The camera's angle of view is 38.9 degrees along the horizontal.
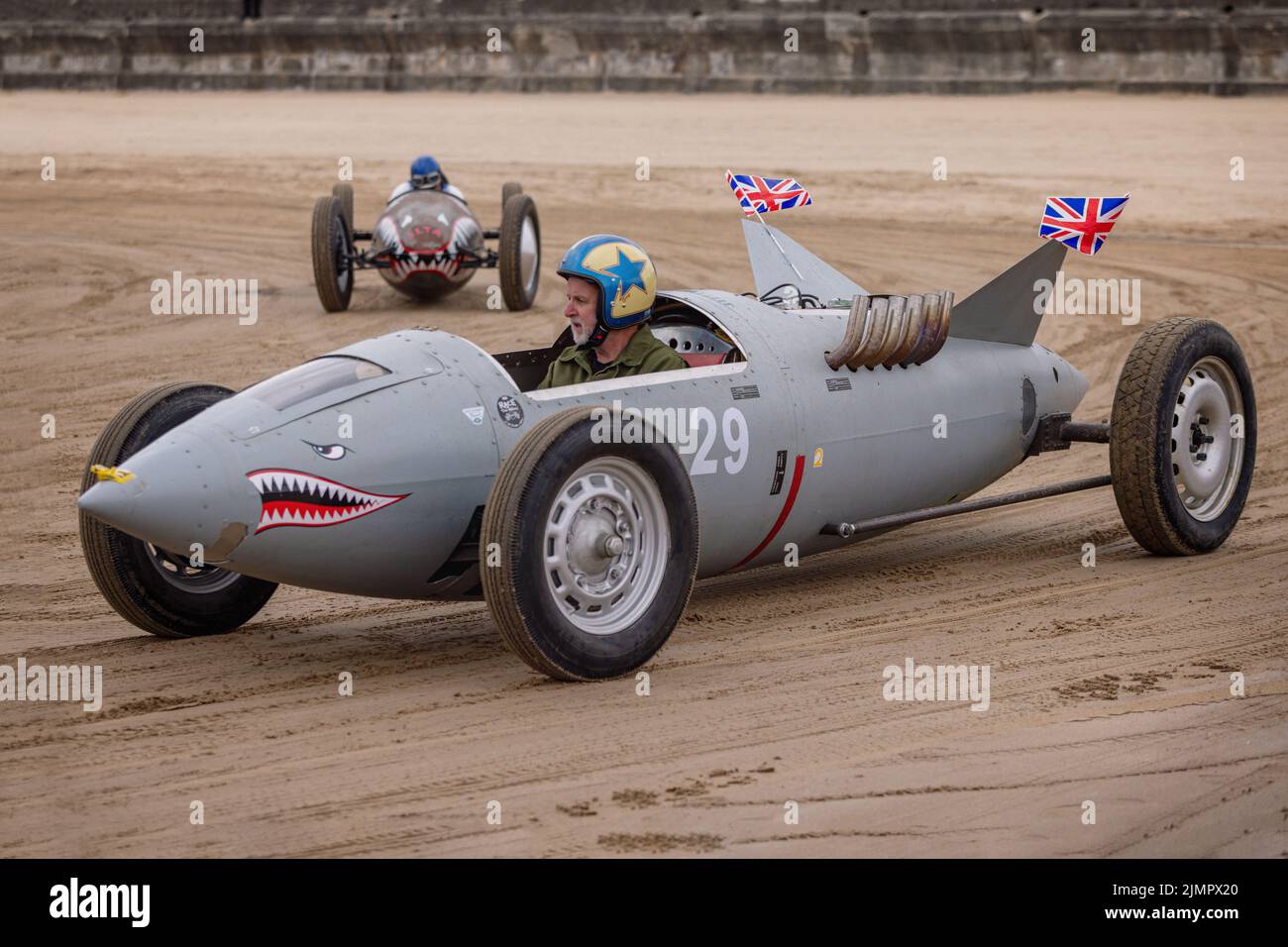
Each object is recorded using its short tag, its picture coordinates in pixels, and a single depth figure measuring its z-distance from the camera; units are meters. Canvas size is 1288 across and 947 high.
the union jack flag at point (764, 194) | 9.51
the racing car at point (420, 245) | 15.89
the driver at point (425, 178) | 16.23
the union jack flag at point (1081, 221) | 8.16
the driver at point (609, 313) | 7.07
